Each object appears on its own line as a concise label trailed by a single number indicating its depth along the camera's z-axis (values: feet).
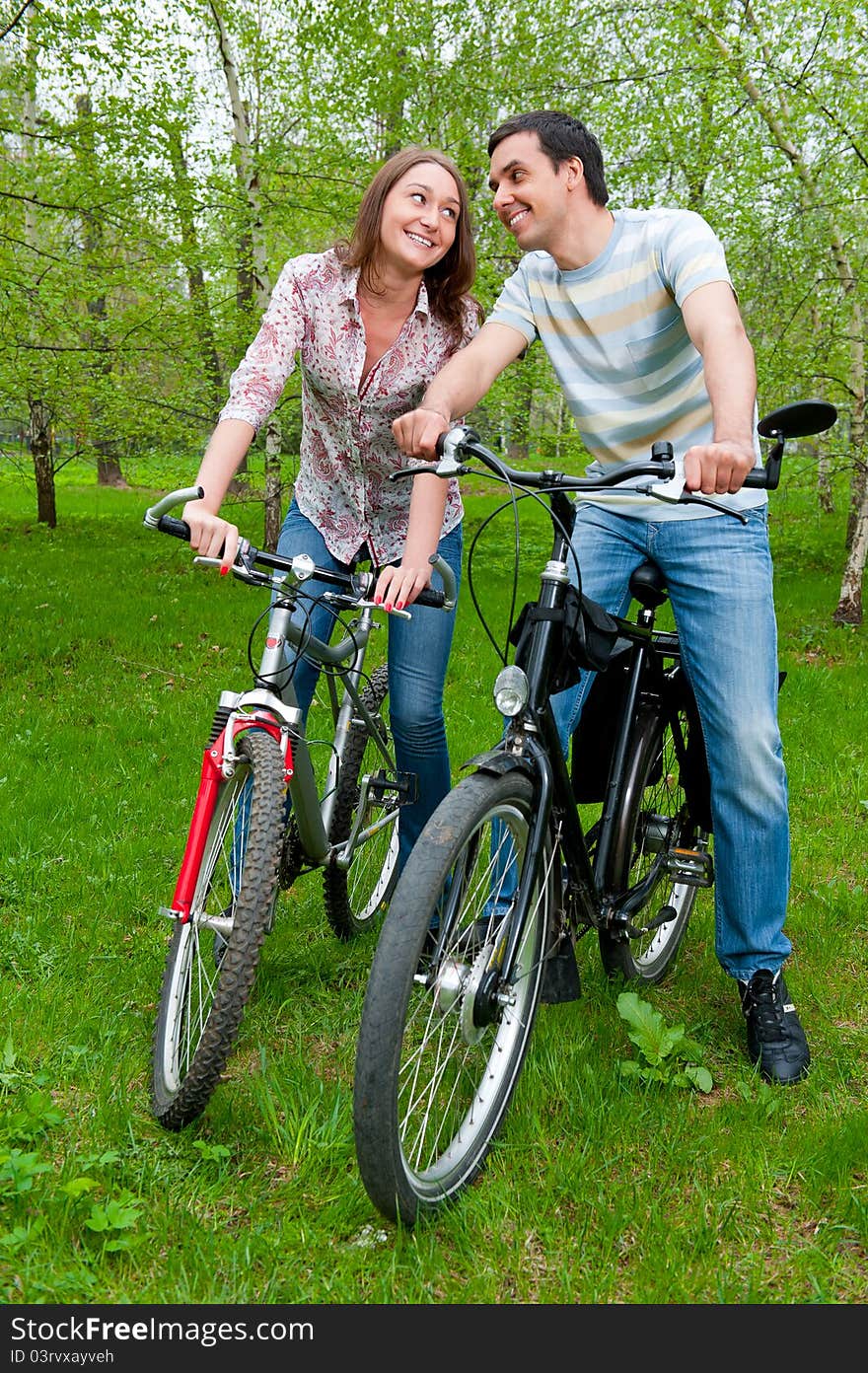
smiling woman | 9.59
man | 8.98
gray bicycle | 7.80
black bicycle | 6.89
